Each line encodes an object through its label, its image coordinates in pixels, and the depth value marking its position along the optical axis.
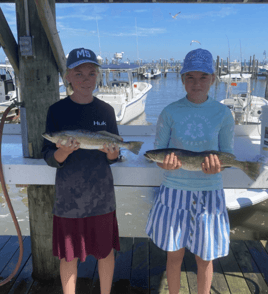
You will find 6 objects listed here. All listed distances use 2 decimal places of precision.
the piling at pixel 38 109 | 2.38
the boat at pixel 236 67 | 26.38
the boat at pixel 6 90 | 17.40
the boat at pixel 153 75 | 73.75
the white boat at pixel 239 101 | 15.96
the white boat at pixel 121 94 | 18.27
